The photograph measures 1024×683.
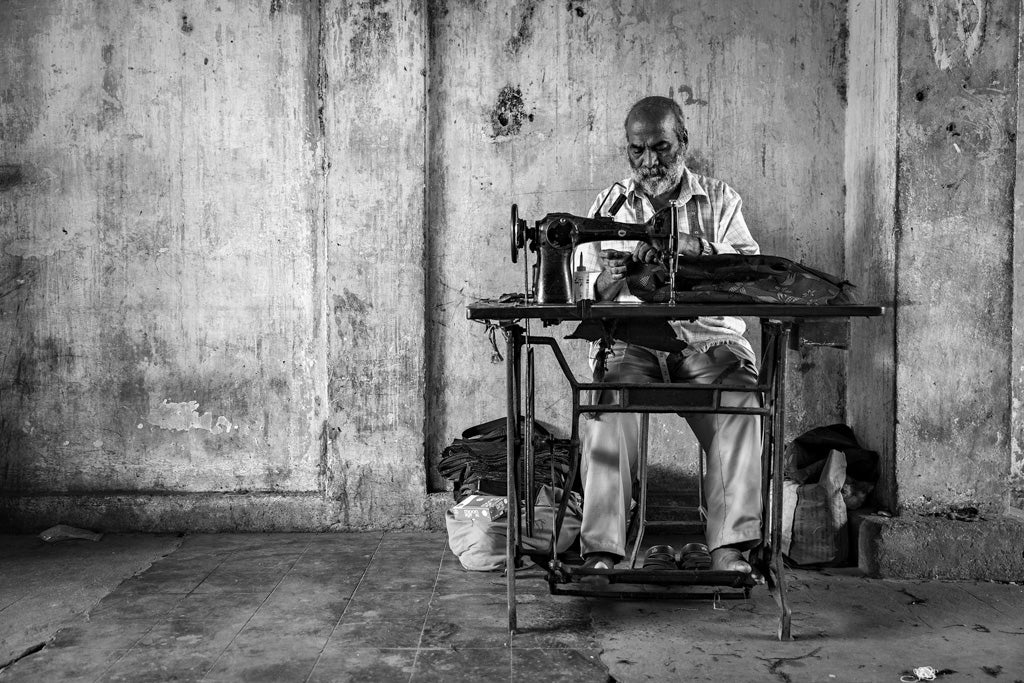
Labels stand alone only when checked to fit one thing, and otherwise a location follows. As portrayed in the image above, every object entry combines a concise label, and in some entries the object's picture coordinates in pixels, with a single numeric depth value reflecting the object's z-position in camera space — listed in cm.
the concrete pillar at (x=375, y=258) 398
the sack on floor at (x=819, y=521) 351
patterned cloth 272
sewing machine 294
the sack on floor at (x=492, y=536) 346
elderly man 305
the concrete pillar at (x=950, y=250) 347
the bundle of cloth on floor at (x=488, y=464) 376
